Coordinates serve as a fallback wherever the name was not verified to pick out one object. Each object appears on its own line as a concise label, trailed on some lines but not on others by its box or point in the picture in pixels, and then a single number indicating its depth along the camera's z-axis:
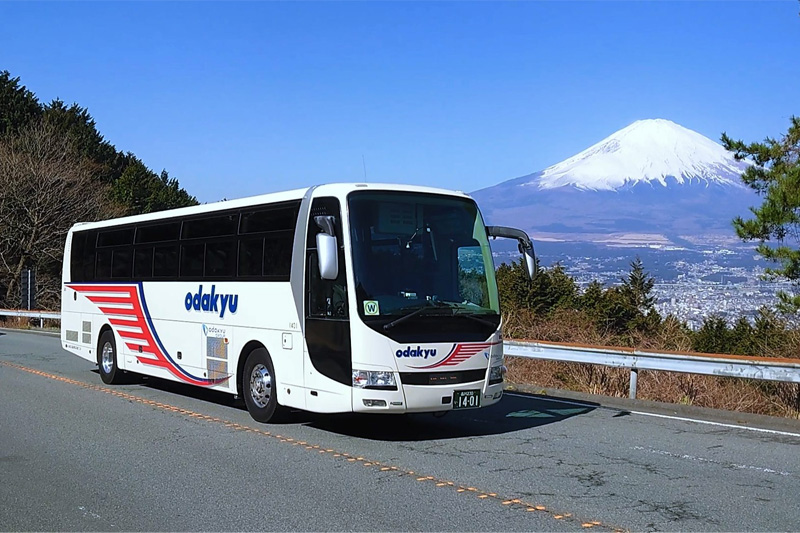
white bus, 9.33
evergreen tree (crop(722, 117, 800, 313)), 17.88
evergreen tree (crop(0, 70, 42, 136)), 61.75
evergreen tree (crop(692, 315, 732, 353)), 20.72
